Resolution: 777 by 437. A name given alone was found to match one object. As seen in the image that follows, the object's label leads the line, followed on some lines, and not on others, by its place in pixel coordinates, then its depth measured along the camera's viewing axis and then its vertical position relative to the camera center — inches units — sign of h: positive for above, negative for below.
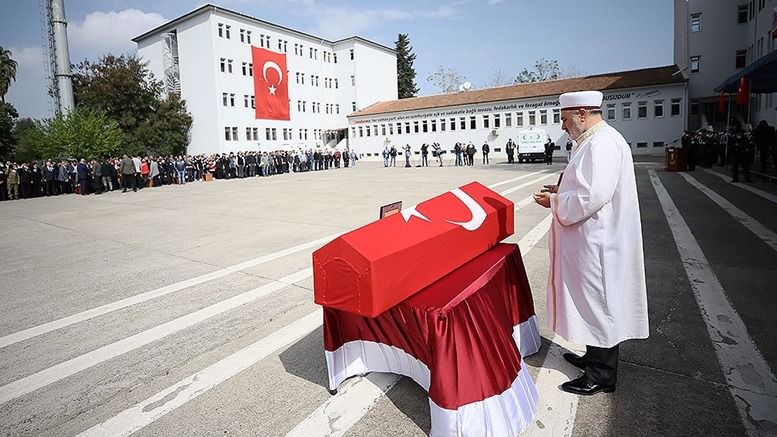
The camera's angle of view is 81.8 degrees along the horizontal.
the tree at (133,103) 1761.8 +336.9
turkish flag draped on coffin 102.6 -19.9
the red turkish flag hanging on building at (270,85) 2021.4 +446.1
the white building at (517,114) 1596.9 +247.0
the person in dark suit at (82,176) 845.2 +22.1
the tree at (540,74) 3228.3 +712.9
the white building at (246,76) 1873.8 +500.9
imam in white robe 112.8 -19.5
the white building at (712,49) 1487.5 +397.6
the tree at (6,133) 1712.6 +220.2
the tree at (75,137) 1397.6 +162.7
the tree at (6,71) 1784.8 +488.5
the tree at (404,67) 3176.7 +768.7
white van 1299.2 +78.0
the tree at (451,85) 3382.4 +676.9
